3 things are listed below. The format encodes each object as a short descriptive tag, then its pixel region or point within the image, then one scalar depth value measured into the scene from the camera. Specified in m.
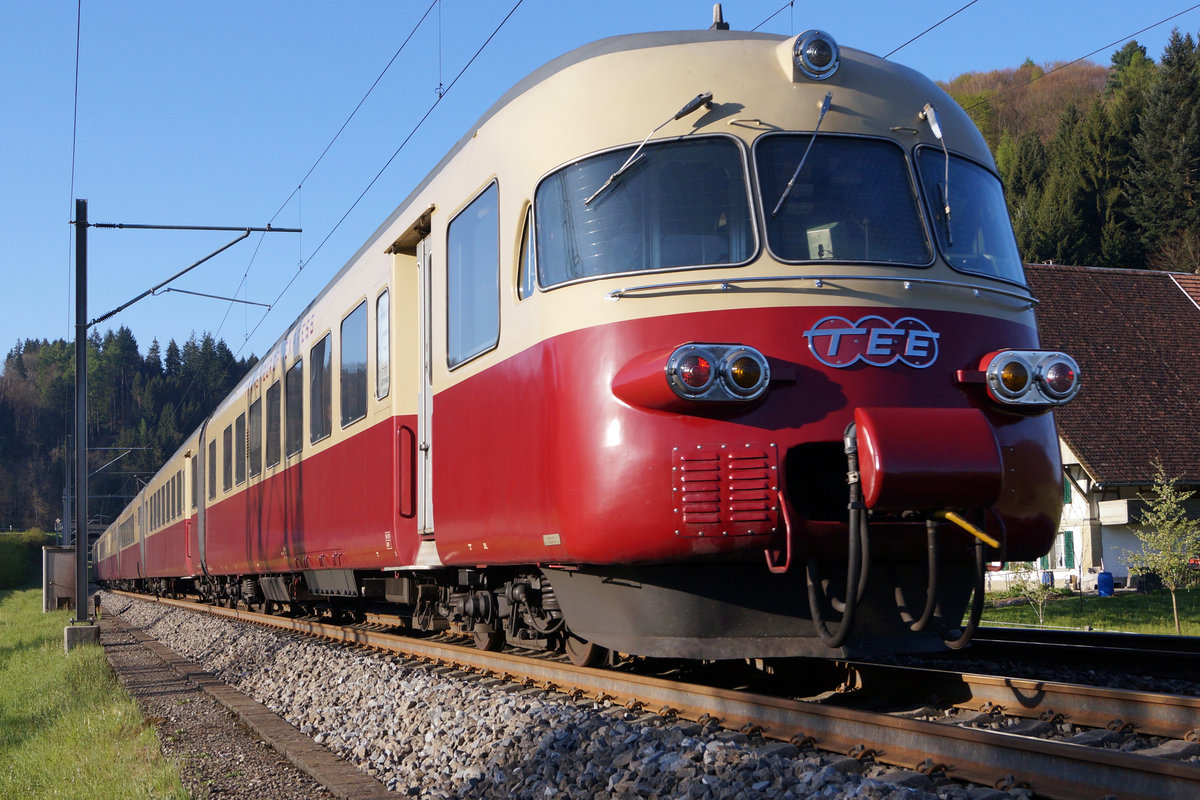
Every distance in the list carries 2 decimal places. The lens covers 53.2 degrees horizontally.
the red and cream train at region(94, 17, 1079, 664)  5.46
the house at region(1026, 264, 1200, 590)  25.73
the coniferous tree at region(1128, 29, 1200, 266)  56.91
